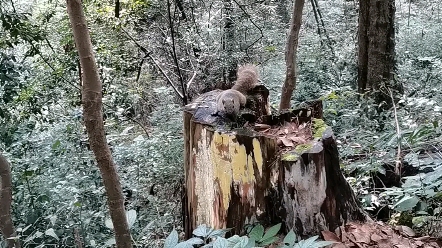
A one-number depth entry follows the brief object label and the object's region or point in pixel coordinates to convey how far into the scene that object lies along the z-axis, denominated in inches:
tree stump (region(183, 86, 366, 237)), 80.4
